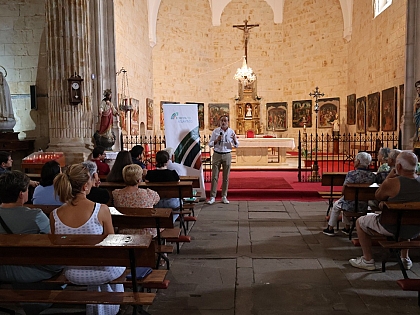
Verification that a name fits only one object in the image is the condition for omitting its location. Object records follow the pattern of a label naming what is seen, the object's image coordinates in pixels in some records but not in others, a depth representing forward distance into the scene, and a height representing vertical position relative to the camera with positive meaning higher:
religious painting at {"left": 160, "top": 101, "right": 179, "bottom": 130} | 18.79 +0.37
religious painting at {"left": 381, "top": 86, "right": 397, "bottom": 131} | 12.51 +0.56
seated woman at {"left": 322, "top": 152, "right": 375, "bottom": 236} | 5.11 -0.66
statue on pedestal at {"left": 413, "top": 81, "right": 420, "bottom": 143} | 9.64 +0.31
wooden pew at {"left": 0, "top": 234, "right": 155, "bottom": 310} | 2.44 -0.79
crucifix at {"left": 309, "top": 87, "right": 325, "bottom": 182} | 10.22 -1.26
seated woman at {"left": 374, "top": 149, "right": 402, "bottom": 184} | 4.80 -0.44
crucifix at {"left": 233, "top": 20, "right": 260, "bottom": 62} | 18.43 +4.71
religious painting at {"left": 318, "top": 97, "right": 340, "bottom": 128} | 18.33 +0.76
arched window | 13.75 +4.29
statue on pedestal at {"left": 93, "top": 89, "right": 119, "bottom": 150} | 9.62 +0.24
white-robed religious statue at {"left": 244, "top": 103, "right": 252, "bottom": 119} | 19.58 +0.87
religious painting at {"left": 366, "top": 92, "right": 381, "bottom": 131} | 14.05 +0.56
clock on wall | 9.34 +1.01
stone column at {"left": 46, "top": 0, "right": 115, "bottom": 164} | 9.33 +1.39
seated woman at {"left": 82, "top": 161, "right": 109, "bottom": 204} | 3.77 -0.61
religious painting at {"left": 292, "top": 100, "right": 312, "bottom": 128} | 19.09 +0.72
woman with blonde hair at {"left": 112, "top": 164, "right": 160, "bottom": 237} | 3.99 -0.64
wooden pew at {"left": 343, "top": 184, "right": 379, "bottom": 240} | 4.88 -0.82
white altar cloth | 13.38 -0.48
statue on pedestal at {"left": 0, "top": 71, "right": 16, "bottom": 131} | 9.25 +0.61
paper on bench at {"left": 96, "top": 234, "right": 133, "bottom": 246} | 2.43 -0.69
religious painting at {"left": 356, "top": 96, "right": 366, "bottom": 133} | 15.50 +0.51
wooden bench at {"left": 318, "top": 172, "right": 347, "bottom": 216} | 6.15 -0.80
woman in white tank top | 2.79 -0.64
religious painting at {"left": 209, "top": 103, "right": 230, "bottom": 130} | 20.27 +0.93
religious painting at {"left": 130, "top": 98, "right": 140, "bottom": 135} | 14.44 +0.49
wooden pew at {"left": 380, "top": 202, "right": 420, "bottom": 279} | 3.62 -0.87
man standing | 7.92 -0.46
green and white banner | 7.86 -0.13
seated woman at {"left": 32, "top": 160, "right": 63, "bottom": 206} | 4.29 -0.61
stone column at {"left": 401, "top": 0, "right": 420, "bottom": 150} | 10.30 +1.54
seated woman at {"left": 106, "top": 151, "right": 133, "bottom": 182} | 5.18 -0.45
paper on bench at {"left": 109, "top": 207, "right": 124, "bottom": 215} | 3.47 -0.71
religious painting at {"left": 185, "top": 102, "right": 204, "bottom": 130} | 19.94 +0.72
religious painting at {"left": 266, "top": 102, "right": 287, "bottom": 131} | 19.92 +0.62
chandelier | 18.47 +2.55
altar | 13.40 -0.69
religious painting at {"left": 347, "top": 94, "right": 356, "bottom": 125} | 16.89 +0.78
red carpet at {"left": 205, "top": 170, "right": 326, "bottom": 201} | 8.55 -1.41
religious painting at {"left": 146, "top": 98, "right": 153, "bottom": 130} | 16.97 +0.74
